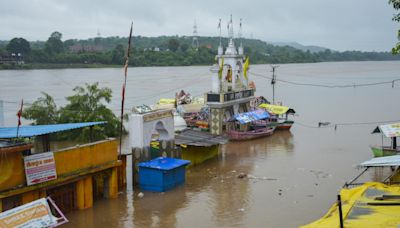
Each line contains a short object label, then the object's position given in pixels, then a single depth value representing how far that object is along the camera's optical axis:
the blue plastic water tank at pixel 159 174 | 17.77
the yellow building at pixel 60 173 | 13.00
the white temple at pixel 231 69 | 31.57
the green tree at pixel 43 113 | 29.50
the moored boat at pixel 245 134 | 29.83
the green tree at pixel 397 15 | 11.73
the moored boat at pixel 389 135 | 20.22
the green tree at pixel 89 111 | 28.73
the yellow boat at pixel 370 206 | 9.30
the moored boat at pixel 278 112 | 33.91
